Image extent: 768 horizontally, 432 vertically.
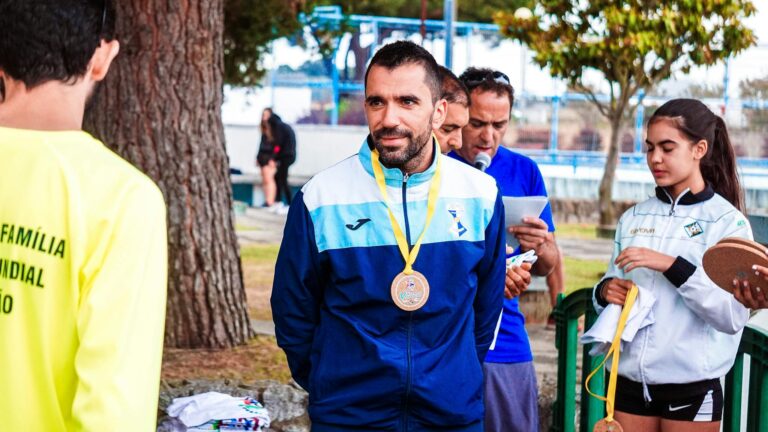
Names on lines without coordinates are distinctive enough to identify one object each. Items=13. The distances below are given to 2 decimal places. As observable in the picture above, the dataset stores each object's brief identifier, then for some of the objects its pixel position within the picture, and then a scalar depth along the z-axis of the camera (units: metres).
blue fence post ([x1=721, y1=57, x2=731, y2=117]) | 15.99
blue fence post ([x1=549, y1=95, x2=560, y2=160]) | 22.58
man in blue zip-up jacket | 2.92
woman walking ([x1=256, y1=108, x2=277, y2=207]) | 21.12
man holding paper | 3.75
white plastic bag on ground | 3.82
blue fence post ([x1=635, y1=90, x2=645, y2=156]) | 20.14
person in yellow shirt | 1.97
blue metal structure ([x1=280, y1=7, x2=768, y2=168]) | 15.44
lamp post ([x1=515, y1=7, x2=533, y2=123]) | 22.84
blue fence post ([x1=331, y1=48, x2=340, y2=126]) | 28.50
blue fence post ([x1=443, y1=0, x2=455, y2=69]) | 17.87
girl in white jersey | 3.57
